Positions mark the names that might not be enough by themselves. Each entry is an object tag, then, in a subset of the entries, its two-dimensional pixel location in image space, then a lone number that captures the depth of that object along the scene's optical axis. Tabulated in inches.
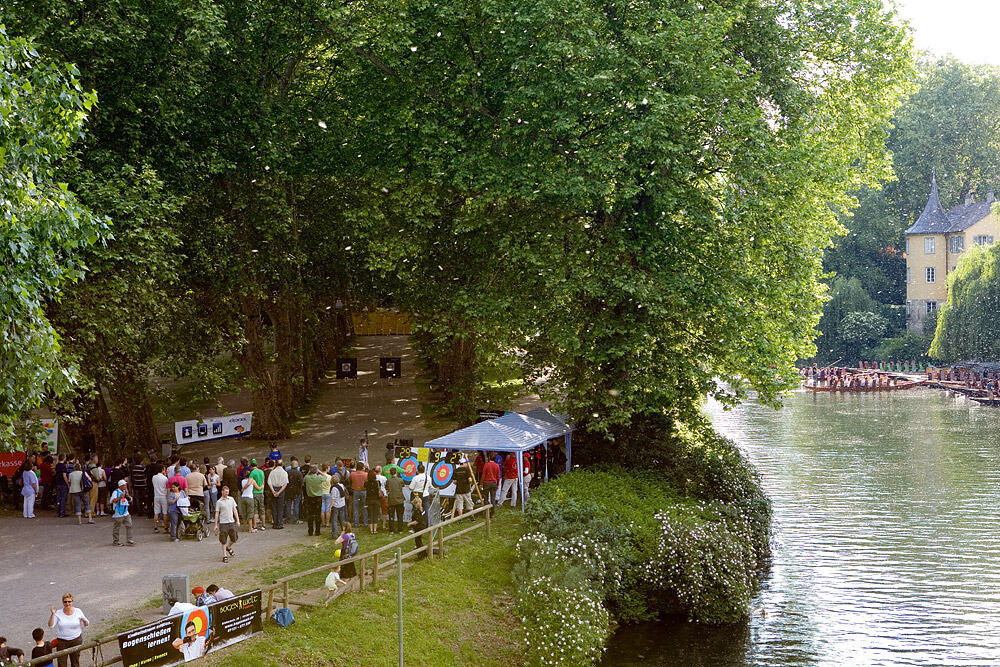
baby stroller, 977.5
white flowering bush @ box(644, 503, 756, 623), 976.9
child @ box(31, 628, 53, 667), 635.5
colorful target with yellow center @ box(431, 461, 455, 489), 1011.3
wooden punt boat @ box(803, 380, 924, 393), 3216.0
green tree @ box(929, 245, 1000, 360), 3221.0
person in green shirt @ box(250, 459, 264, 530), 1012.5
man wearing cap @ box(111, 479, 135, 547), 943.0
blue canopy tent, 1052.5
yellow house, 3998.5
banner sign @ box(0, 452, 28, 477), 1193.4
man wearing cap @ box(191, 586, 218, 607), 685.9
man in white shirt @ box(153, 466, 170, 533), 1023.6
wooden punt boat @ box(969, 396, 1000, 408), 2800.2
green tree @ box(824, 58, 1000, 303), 4175.7
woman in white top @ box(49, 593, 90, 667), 649.0
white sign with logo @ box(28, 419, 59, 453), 985.5
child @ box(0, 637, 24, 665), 618.8
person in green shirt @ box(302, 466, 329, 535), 989.2
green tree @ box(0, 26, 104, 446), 628.7
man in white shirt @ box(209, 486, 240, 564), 892.0
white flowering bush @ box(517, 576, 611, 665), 824.9
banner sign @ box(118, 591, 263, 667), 619.2
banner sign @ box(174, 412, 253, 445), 1353.3
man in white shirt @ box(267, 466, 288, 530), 1018.1
